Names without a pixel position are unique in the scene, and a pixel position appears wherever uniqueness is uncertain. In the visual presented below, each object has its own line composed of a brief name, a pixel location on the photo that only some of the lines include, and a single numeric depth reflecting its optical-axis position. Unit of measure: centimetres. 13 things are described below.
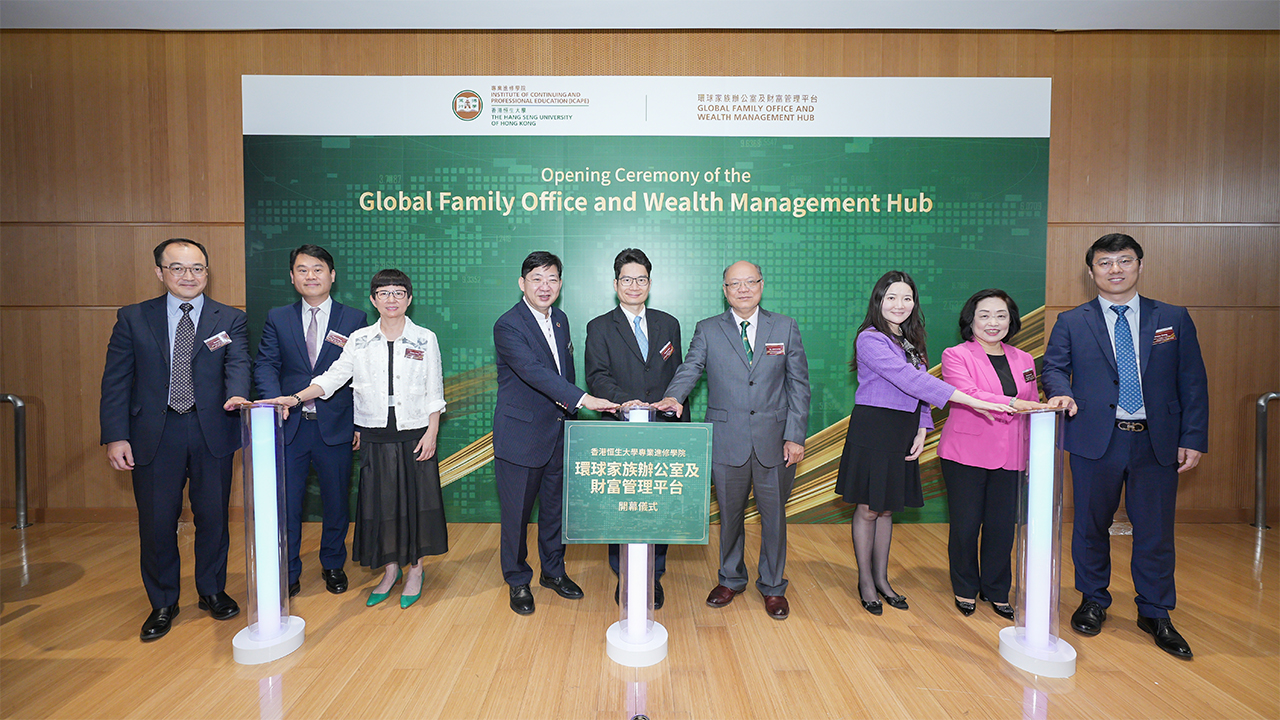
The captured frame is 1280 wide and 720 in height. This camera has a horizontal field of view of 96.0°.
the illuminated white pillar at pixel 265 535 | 241
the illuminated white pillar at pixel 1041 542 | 232
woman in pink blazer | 266
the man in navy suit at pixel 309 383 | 299
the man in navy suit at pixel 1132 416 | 256
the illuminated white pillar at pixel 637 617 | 234
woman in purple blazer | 264
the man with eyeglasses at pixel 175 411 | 256
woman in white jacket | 273
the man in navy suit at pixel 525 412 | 278
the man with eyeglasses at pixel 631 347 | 280
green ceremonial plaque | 223
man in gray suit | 273
